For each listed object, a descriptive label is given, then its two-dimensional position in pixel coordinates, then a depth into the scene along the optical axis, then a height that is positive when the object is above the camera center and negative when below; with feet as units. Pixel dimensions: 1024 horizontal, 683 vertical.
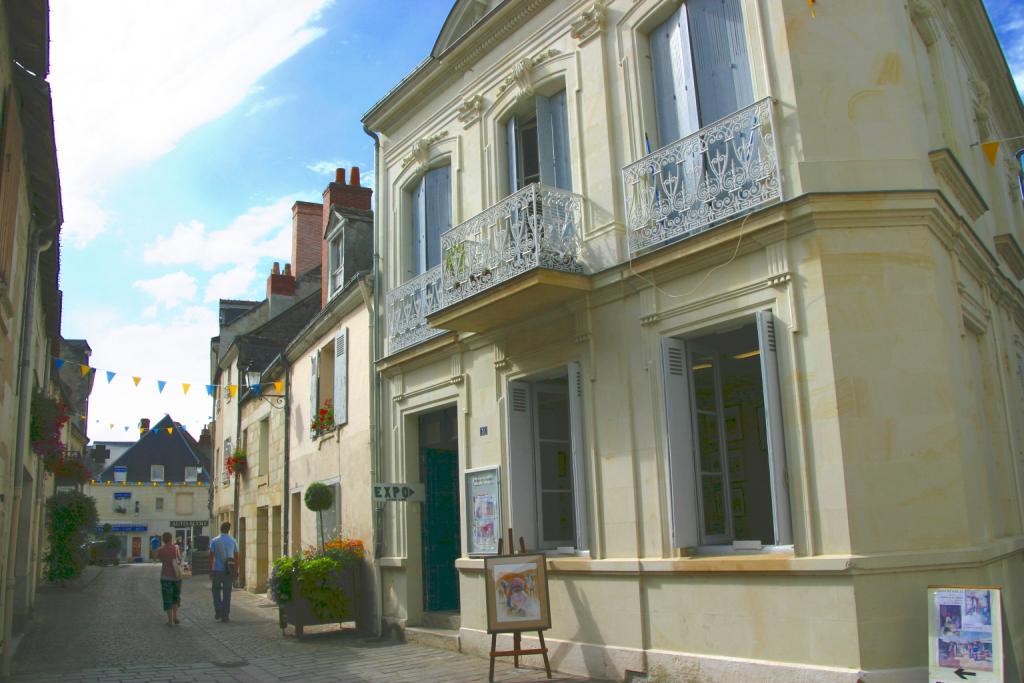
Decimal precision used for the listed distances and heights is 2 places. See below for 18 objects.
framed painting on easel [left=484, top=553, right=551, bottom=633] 26.04 -2.98
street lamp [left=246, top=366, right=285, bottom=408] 59.77 +7.74
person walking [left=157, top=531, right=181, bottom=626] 44.32 -3.46
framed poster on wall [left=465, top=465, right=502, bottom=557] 31.32 -0.48
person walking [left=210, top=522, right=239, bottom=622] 46.11 -3.29
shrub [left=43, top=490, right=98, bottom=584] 60.80 -1.14
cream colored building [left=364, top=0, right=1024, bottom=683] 20.85 +4.79
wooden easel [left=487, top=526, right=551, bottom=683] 25.36 -4.61
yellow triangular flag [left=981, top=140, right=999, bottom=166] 28.17 +10.61
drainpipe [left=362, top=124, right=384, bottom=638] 38.52 +3.37
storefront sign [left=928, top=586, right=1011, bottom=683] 17.98 -3.40
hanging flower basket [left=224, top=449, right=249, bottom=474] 71.31 +3.90
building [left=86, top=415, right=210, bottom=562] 175.11 +4.10
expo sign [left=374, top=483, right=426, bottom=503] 35.50 +0.34
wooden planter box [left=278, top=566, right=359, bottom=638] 37.96 -4.60
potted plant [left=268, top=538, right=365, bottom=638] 38.06 -3.71
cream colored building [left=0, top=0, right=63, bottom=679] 25.77 +10.21
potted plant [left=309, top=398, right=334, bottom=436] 47.24 +4.68
